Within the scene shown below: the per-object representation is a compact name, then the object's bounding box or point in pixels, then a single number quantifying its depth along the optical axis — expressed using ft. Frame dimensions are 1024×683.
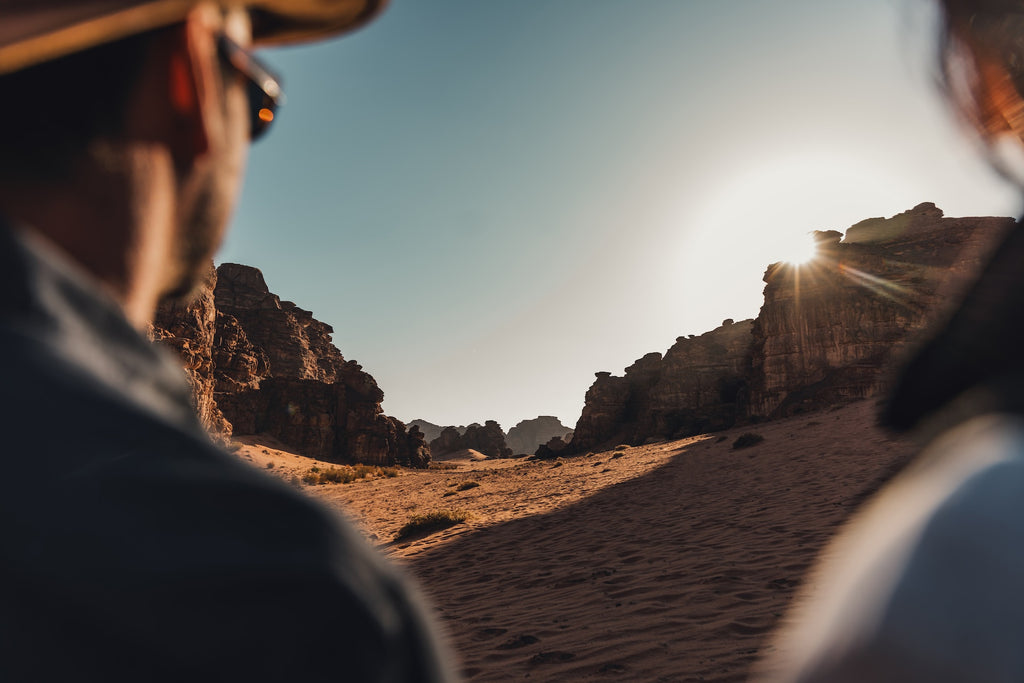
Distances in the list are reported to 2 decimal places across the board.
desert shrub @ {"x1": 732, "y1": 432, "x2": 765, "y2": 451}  63.87
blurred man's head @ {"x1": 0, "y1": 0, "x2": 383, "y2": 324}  1.99
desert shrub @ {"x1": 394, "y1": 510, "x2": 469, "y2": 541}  33.68
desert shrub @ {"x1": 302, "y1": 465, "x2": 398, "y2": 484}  89.22
